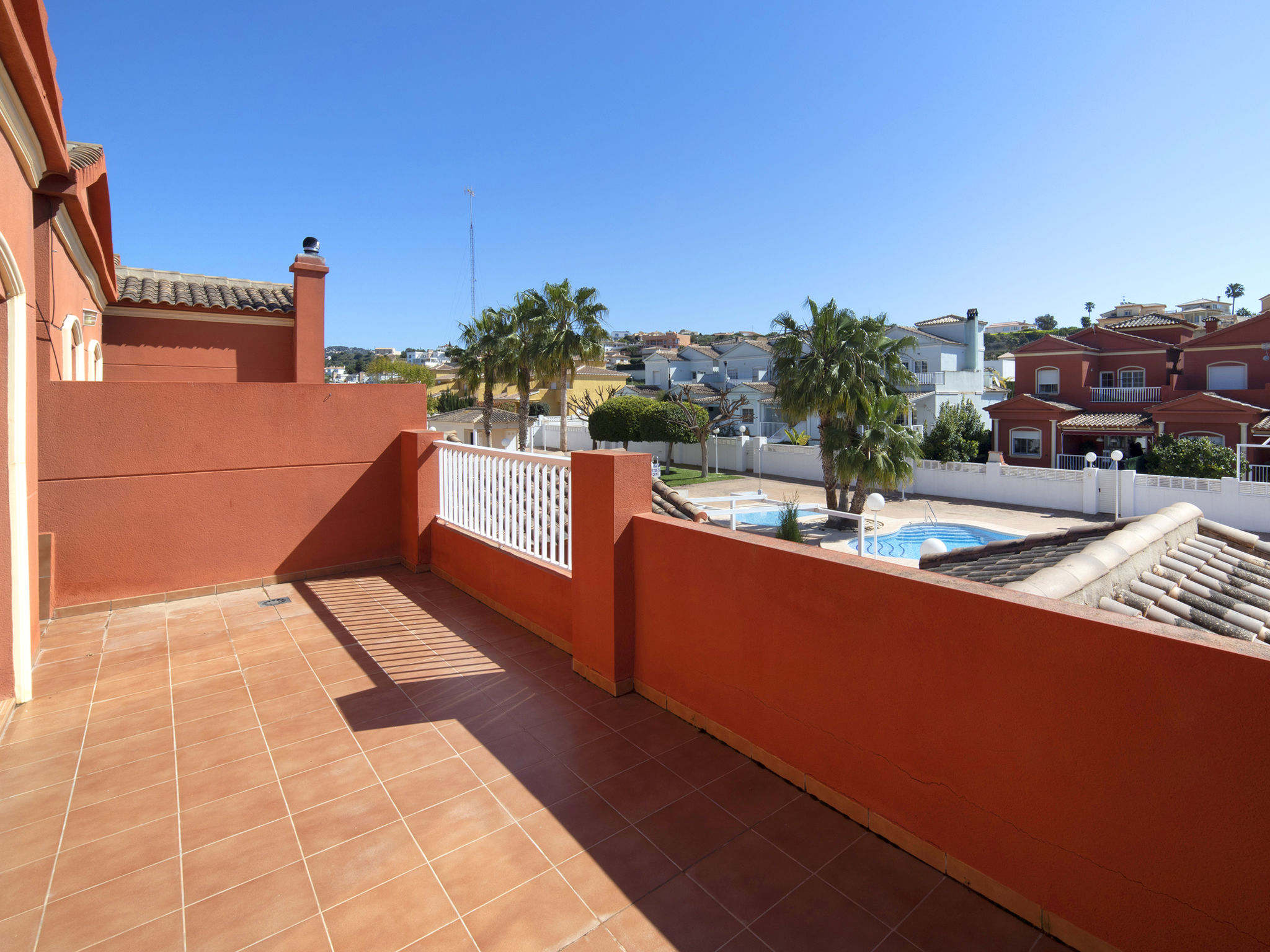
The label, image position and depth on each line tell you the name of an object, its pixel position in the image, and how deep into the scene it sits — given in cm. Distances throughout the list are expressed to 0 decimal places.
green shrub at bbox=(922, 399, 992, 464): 2605
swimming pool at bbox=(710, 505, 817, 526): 1992
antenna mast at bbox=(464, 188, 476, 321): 4131
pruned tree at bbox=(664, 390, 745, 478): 2850
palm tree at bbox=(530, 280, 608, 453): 2670
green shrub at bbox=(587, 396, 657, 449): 2820
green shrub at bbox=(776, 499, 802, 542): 1391
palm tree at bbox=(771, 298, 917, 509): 1708
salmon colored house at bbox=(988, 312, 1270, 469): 2434
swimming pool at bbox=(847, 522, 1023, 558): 1664
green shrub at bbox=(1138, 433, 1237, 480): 2123
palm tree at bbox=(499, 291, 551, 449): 2686
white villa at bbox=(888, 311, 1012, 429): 3647
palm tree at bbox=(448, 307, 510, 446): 2756
